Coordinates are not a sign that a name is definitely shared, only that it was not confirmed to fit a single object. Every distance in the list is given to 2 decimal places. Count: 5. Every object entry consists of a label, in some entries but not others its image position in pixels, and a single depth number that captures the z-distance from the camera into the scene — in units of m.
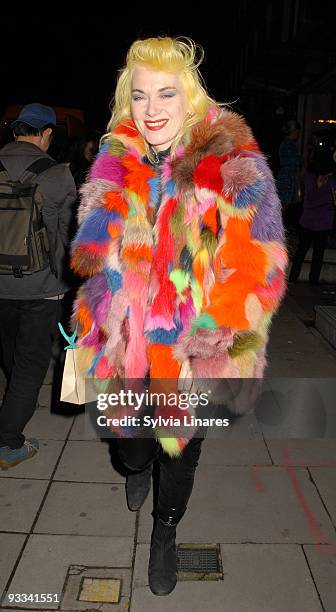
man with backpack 2.92
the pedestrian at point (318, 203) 7.68
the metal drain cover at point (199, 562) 2.37
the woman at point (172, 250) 2.04
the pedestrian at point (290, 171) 10.16
